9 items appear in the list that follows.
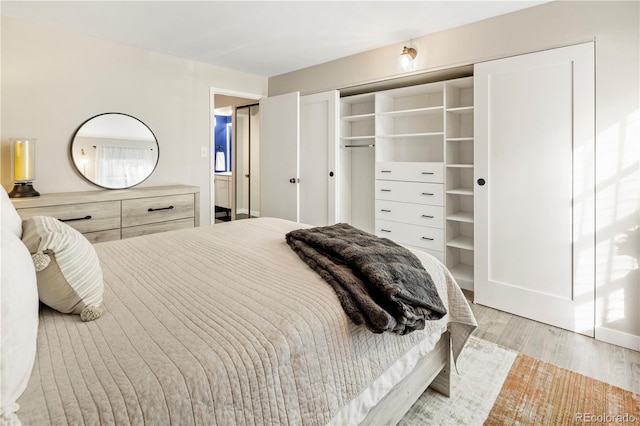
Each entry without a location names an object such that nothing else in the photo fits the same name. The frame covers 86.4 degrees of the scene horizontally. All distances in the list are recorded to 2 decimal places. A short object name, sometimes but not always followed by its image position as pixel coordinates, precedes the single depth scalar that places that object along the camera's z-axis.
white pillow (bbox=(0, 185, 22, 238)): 0.95
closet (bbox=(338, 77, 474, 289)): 3.29
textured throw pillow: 0.97
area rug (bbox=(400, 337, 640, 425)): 1.61
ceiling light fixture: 3.15
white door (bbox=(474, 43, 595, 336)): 2.39
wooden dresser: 2.67
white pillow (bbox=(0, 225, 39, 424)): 0.61
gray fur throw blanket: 1.12
